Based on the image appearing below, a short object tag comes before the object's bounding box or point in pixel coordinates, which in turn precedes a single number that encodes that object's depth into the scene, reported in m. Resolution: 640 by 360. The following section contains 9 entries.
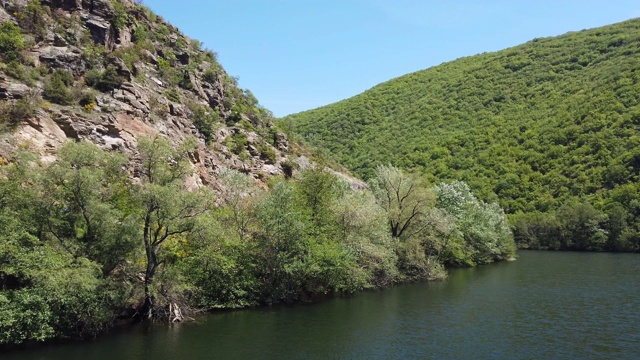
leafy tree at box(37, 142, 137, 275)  27.73
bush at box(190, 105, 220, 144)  54.09
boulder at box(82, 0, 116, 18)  51.72
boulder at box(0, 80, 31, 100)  37.59
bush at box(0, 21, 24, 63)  41.09
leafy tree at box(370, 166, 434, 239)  53.94
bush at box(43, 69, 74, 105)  41.38
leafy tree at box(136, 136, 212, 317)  29.88
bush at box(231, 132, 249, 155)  57.19
